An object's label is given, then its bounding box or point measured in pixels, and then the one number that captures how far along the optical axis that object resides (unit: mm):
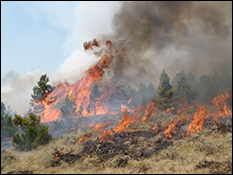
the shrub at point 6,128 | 20438
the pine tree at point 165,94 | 29778
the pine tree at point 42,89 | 28934
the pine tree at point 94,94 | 41031
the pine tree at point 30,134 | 14258
